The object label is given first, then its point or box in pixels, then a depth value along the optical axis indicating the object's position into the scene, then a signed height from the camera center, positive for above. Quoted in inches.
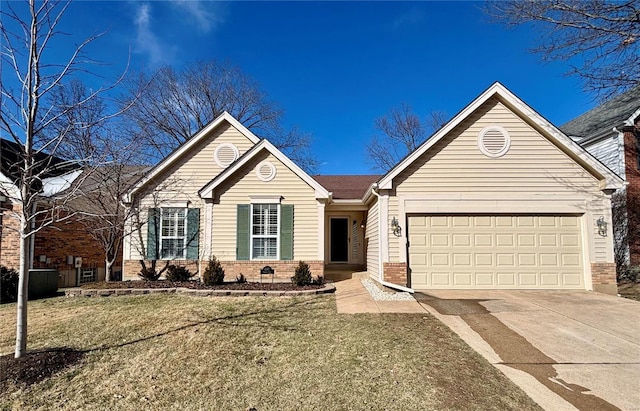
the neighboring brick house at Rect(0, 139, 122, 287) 399.5 -20.1
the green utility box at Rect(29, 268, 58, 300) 356.8 -52.5
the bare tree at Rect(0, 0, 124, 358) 170.9 +55.4
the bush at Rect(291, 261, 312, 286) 377.4 -49.3
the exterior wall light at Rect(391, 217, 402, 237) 363.3 +2.7
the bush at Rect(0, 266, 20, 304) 344.2 -52.2
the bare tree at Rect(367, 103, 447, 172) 1024.2 +321.4
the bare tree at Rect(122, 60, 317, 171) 841.5 +351.2
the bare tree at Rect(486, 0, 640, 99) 341.4 +220.7
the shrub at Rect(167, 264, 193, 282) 414.9 -49.9
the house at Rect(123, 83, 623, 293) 359.9 +24.0
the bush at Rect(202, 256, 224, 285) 375.9 -46.0
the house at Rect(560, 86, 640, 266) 453.7 +116.3
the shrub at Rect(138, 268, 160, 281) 428.5 -51.7
